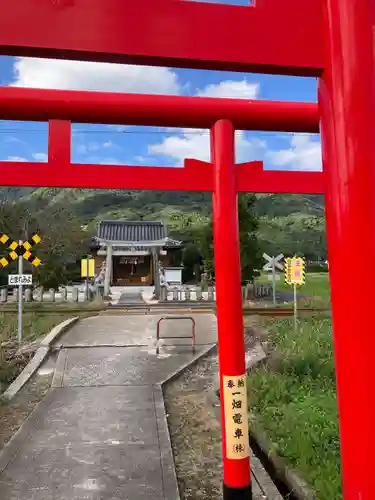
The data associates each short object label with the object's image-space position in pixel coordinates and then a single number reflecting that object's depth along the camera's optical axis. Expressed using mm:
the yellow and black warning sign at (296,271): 10945
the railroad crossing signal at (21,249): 9570
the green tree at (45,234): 17906
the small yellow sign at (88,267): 16859
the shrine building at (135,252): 24359
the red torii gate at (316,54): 1283
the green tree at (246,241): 15727
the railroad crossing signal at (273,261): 12656
